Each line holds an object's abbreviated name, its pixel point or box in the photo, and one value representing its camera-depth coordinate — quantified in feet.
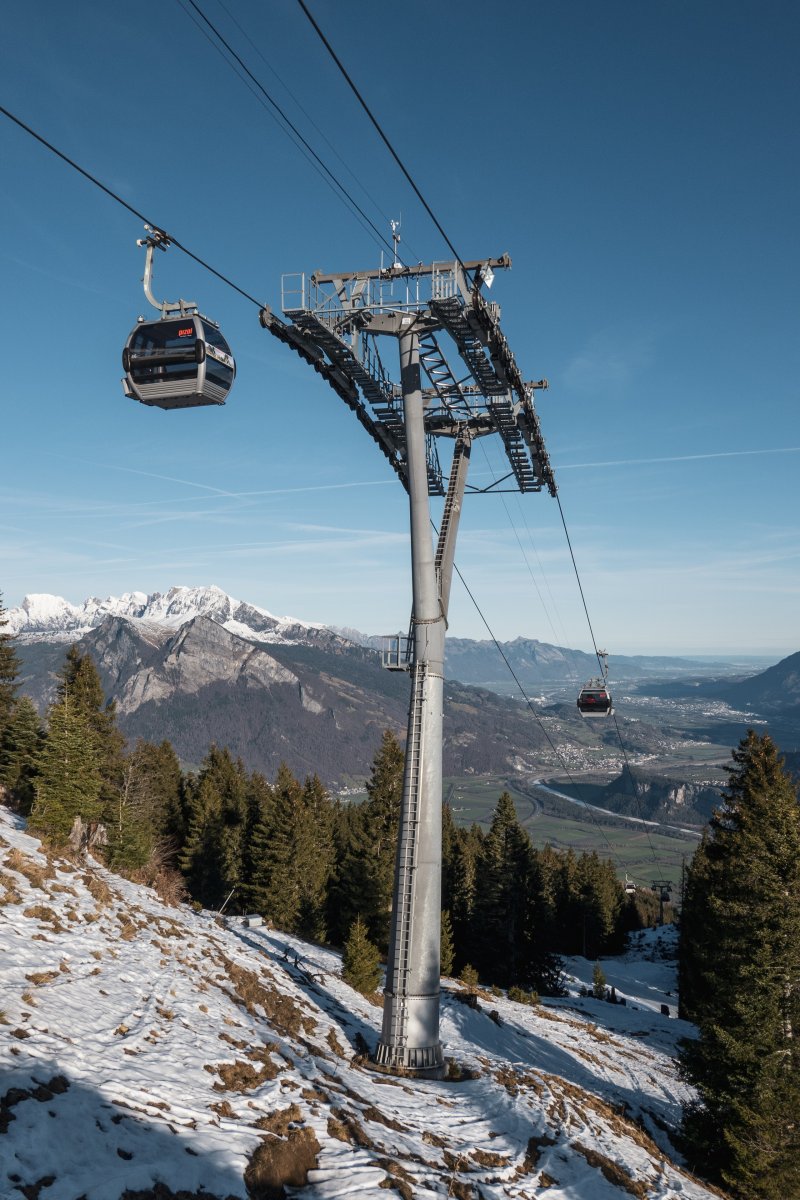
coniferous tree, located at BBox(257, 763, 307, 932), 153.48
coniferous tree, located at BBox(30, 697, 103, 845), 83.82
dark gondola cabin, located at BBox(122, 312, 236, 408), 54.90
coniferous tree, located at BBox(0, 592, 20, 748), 153.48
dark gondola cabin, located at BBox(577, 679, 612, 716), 122.11
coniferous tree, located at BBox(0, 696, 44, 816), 111.45
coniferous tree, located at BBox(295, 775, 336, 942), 156.66
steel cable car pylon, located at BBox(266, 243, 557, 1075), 57.47
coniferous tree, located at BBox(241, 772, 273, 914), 156.76
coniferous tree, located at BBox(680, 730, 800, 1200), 63.82
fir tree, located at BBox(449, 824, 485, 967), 191.52
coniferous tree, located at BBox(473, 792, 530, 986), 186.80
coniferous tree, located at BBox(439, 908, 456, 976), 142.61
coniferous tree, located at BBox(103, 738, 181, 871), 98.02
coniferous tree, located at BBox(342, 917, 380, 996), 86.38
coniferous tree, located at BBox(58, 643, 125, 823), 156.56
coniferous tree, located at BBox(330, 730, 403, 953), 149.89
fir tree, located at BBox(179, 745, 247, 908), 183.32
